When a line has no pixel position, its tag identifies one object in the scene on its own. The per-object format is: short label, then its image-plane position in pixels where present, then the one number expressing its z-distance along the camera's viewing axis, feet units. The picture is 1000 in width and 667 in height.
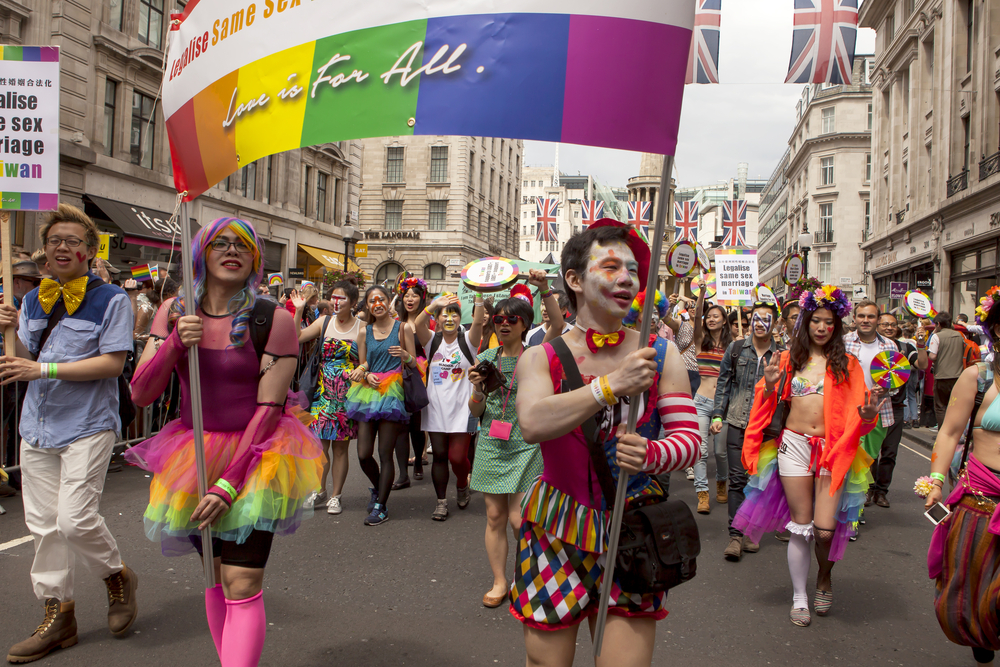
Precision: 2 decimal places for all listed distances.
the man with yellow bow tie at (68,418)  11.94
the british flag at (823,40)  33.37
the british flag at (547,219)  104.83
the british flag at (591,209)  90.48
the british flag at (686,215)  82.69
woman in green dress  15.14
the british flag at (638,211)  94.04
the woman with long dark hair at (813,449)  14.66
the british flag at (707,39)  35.91
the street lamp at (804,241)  68.32
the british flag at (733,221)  75.66
